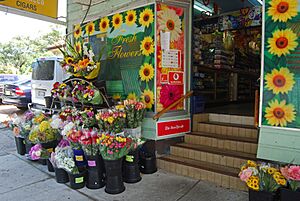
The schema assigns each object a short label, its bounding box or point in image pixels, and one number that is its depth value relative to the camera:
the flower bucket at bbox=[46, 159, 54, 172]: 3.69
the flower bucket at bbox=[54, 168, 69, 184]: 3.27
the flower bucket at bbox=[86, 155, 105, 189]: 3.08
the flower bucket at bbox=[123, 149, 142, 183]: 3.28
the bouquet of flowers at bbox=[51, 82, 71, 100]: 4.10
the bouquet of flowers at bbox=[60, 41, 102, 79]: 3.92
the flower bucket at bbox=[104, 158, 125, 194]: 2.98
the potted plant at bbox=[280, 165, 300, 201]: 2.22
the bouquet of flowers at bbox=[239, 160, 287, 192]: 2.32
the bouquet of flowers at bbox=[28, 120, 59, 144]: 3.71
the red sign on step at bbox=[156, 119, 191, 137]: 3.85
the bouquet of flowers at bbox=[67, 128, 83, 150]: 3.07
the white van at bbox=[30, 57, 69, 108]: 7.06
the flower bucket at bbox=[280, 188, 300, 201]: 2.23
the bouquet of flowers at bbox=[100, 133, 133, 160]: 2.88
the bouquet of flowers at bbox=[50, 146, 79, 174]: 3.07
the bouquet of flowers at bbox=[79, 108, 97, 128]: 3.65
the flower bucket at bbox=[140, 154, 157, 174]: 3.57
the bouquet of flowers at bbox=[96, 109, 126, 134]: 3.31
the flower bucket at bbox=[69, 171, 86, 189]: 3.08
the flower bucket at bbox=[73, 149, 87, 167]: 3.16
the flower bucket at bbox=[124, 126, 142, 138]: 3.53
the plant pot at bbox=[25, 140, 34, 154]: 4.23
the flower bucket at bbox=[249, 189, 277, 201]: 2.34
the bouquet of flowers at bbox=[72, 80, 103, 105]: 3.79
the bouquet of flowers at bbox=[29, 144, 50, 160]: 3.69
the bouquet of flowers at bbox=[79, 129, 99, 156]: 2.99
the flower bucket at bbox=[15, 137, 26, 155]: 4.47
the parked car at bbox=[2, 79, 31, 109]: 8.61
